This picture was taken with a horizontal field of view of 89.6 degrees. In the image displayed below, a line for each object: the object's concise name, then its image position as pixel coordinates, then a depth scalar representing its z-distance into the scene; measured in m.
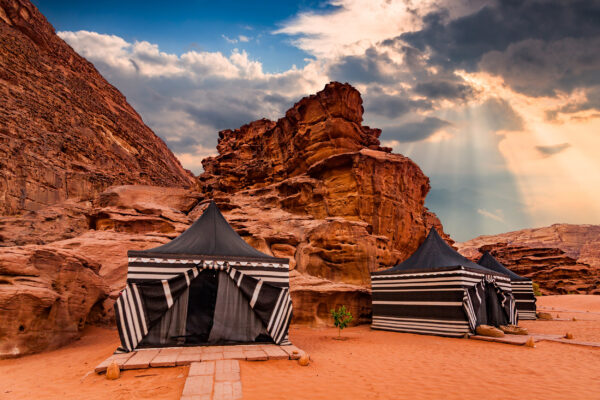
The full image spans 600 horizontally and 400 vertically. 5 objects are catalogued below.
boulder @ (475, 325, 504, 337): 11.05
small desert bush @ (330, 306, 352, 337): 11.53
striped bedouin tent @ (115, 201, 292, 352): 7.89
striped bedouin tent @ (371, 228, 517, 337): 11.55
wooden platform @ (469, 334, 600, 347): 10.05
